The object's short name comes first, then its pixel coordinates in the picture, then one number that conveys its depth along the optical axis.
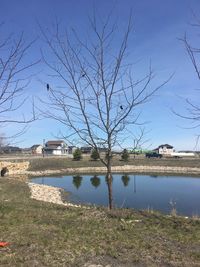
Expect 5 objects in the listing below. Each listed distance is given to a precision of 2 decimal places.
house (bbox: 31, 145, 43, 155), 68.91
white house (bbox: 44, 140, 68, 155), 64.27
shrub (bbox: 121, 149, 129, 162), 36.35
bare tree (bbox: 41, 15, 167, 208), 5.88
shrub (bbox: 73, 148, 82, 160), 36.45
